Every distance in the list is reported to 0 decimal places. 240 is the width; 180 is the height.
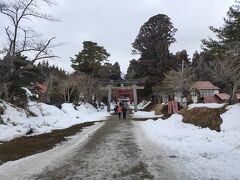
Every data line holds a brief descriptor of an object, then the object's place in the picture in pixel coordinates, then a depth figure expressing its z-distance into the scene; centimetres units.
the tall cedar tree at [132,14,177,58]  3147
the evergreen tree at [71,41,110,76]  3519
